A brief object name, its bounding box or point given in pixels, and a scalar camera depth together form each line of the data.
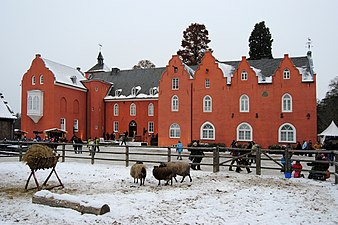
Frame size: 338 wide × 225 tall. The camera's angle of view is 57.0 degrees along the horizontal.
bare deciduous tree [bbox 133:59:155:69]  65.25
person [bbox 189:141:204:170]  14.19
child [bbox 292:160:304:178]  12.76
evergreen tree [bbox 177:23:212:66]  53.94
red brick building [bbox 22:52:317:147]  31.10
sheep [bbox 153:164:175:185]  10.94
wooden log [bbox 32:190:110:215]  6.90
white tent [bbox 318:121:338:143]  30.33
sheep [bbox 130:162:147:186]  11.02
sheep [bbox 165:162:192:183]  11.41
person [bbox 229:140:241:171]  13.95
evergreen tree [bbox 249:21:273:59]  46.53
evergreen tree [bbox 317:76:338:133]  50.31
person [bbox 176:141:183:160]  19.80
